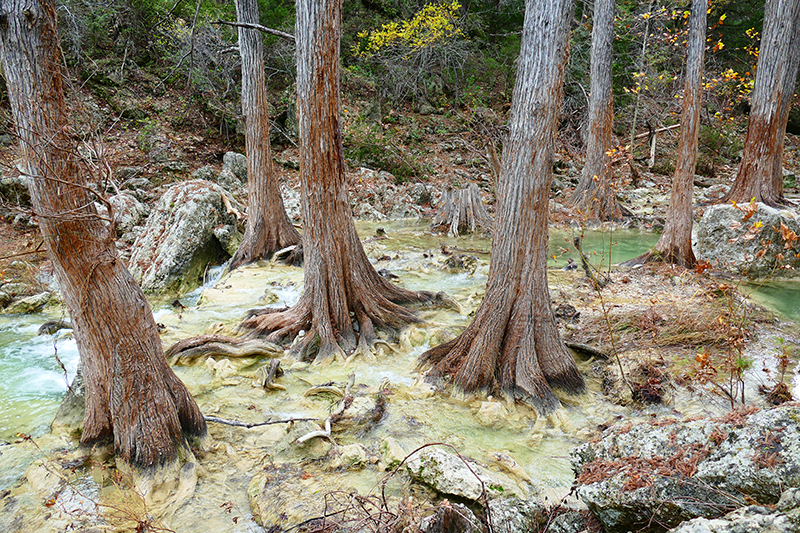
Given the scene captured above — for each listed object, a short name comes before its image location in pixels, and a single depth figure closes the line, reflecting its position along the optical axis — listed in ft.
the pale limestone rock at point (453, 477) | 9.64
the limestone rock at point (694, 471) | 6.32
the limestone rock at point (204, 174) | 44.32
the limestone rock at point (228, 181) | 44.52
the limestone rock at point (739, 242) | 24.67
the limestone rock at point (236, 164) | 47.34
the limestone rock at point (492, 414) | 13.73
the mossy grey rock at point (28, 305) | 24.20
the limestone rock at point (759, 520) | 4.91
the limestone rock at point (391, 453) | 11.60
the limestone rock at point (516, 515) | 8.55
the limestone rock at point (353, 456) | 11.73
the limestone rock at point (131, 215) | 34.58
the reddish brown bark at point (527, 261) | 13.11
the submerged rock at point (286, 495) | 9.78
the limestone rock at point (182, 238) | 27.73
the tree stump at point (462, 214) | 40.88
